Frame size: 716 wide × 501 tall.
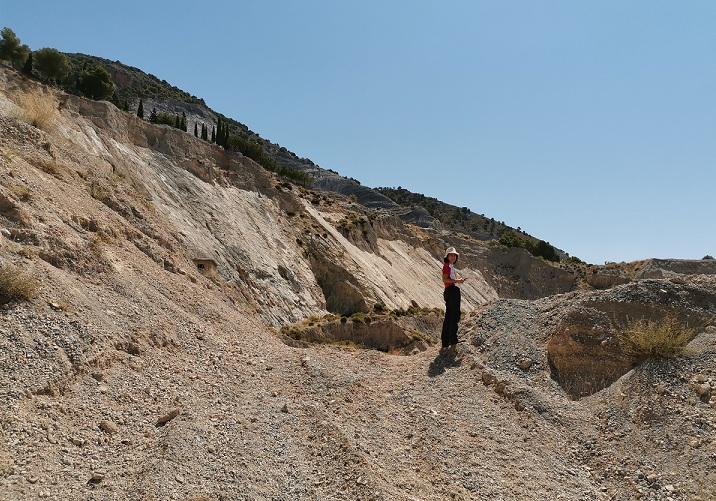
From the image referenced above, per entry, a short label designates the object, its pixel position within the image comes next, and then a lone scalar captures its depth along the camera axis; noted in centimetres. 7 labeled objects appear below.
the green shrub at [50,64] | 4569
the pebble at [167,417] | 718
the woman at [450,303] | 1148
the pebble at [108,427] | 662
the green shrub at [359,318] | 2409
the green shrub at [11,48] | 4497
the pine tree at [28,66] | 4262
